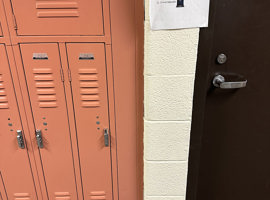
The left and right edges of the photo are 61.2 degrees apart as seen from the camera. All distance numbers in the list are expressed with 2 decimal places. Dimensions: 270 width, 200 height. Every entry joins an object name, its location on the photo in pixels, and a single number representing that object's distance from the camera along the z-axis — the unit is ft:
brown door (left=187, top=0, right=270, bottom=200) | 3.58
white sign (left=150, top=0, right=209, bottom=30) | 3.01
